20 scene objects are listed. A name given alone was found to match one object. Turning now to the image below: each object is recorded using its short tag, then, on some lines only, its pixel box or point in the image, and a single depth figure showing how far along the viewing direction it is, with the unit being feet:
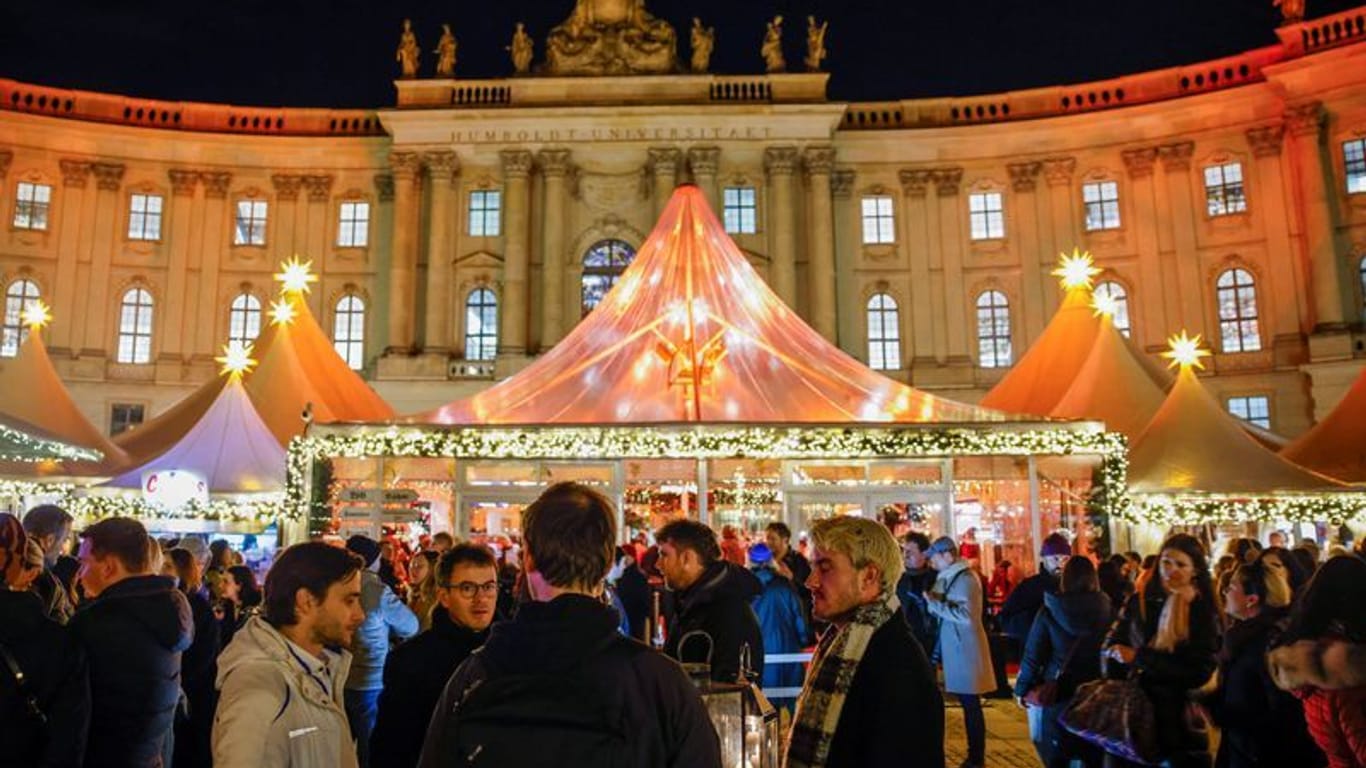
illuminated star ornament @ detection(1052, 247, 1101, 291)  72.08
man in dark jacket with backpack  7.82
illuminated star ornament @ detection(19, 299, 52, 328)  68.18
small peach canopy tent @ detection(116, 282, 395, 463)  65.21
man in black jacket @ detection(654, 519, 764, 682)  17.26
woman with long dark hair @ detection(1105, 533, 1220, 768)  16.16
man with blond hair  10.66
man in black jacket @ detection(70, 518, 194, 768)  13.87
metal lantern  11.96
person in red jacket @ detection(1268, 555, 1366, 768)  11.47
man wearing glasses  13.62
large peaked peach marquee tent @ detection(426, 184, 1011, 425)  49.55
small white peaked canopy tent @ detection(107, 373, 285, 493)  57.57
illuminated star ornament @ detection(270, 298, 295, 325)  69.51
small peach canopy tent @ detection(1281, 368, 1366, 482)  59.67
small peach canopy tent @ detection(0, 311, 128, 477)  64.18
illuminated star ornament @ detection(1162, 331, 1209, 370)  60.34
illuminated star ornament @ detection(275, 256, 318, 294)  71.26
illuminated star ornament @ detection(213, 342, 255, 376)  61.72
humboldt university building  108.17
